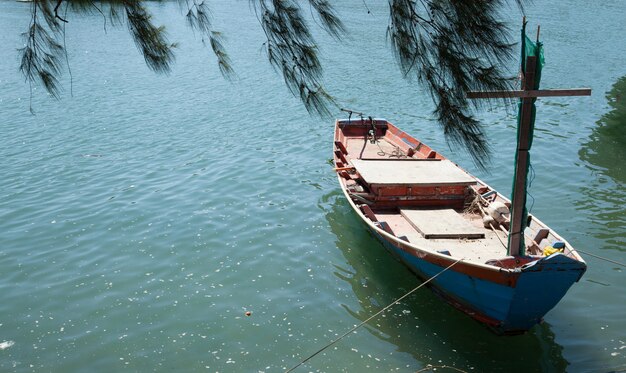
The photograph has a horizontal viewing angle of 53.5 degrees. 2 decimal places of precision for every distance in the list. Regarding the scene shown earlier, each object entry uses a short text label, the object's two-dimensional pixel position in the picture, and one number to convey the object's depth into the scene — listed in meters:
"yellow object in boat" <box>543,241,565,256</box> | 7.47
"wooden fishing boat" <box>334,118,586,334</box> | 7.01
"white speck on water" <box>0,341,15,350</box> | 7.91
